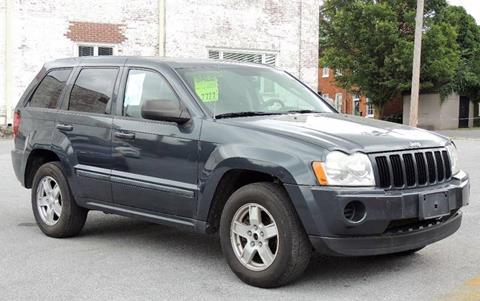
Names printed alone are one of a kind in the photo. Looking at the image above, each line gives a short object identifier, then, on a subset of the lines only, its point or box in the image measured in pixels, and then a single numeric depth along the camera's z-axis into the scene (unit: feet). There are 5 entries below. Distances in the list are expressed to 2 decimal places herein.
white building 74.28
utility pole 70.59
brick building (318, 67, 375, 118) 158.81
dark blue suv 14.98
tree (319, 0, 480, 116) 116.57
